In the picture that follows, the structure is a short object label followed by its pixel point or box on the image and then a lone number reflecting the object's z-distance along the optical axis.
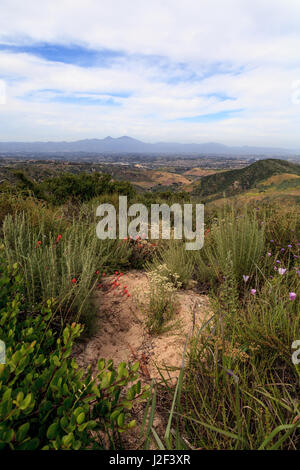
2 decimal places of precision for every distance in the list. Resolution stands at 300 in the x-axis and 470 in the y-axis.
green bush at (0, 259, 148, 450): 0.80
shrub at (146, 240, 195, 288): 3.15
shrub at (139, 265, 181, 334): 2.31
